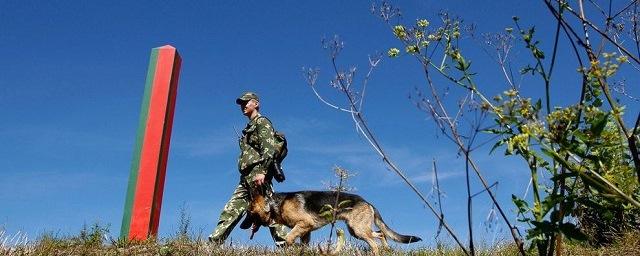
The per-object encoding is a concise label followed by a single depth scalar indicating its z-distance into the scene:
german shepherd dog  8.45
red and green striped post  8.23
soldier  8.36
